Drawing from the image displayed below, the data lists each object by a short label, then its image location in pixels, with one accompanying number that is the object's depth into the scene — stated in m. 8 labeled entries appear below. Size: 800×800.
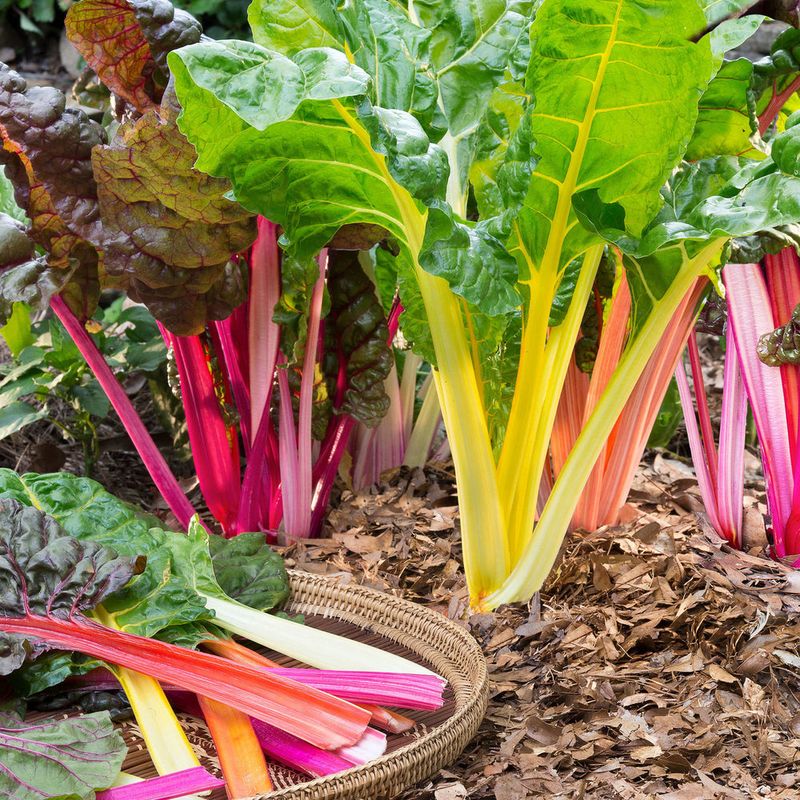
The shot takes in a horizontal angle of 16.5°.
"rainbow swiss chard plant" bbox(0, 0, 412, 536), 1.63
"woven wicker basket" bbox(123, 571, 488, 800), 1.43
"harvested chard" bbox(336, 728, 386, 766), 1.47
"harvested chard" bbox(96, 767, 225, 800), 1.44
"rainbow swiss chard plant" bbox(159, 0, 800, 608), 1.51
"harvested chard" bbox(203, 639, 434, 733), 1.51
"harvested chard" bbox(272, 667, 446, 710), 1.52
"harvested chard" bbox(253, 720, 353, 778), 1.47
